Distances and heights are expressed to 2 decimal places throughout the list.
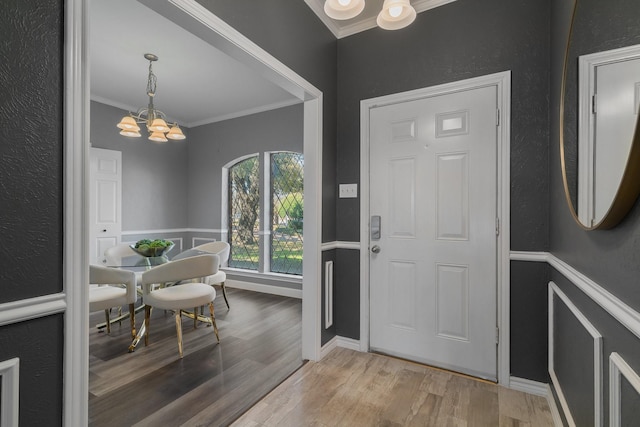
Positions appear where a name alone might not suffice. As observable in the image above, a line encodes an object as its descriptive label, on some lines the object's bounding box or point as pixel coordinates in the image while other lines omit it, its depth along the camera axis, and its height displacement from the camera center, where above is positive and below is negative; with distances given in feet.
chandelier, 9.39 +2.89
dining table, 8.49 -1.62
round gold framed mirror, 2.37 +0.49
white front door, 6.63 -0.43
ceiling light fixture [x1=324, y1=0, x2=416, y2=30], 4.96 +3.55
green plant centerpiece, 9.20 -1.14
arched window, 14.23 -0.13
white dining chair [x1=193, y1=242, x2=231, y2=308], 10.98 -1.58
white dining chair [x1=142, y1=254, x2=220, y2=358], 7.86 -2.22
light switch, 8.13 +0.61
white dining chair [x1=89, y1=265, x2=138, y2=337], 7.72 -2.29
